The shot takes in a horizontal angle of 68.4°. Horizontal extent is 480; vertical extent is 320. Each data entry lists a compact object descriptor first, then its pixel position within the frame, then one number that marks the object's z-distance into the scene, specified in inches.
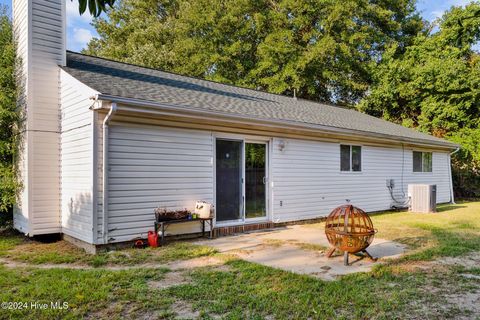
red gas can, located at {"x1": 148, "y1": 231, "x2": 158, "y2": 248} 240.6
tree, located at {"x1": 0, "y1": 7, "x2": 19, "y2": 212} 291.4
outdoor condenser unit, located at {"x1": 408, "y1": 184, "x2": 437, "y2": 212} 452.4
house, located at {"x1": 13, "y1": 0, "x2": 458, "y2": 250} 235.1
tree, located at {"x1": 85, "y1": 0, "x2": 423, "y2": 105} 813.9
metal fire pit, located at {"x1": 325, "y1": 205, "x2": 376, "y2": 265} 196.5
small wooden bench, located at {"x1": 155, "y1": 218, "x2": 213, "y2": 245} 243.4
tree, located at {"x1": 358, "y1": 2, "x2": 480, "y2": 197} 668.7
